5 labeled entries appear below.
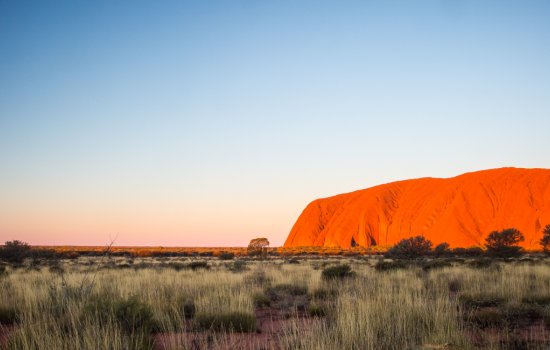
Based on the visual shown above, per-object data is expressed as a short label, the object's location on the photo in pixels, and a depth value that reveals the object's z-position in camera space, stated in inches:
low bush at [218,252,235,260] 1445.6
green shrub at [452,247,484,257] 1456.1
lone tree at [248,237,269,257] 2152.8
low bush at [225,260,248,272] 737.0
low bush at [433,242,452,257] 1313.7
